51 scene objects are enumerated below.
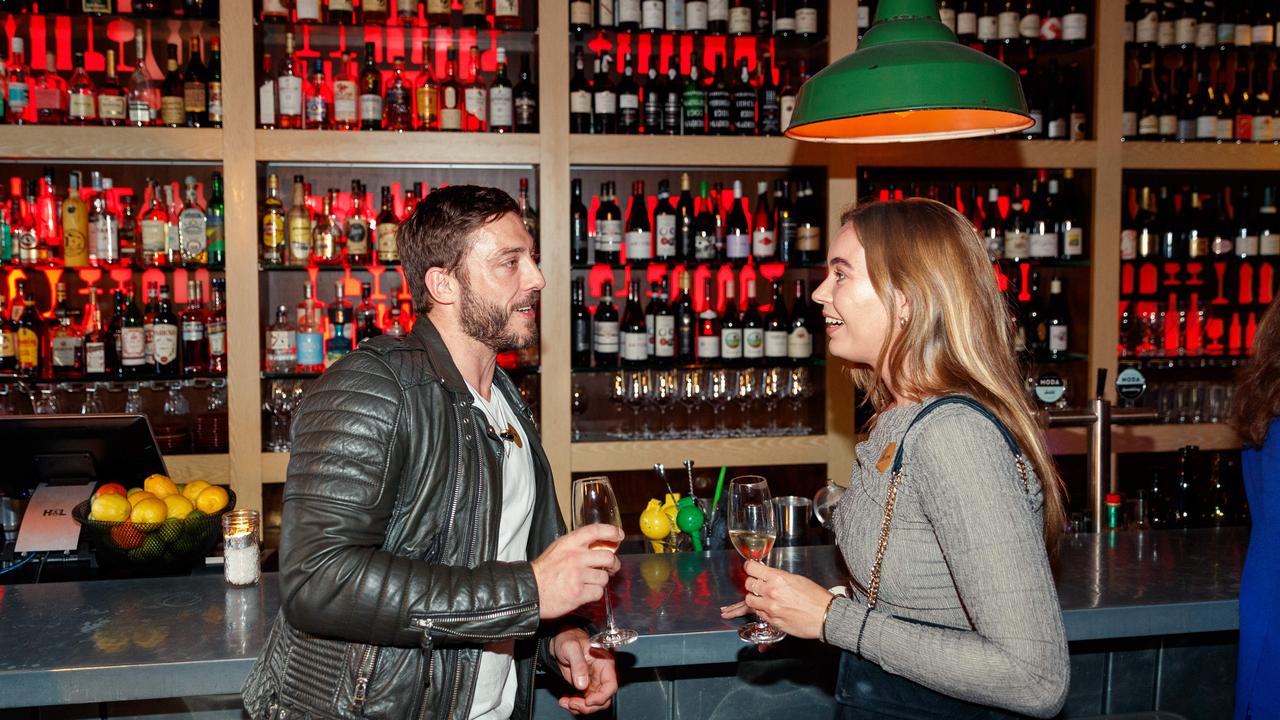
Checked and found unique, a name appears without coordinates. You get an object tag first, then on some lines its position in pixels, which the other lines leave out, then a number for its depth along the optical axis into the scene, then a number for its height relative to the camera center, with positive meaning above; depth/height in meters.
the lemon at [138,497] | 2.12 -0.37
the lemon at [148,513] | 2.09 -0.40
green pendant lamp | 1.83 +0.44
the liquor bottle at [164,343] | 3.59 -0.08
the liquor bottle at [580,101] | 3.66 +0.78
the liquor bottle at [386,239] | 3.69 +0.29
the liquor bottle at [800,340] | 3.92 -0.10
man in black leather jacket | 1.33 -0.34
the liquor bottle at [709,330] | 3.87 -0.06
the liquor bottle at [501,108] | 3.65 +0.76
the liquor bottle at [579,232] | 3.85 +0.33
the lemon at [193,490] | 2.22 -0.38
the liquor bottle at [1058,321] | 4.05 -0.03
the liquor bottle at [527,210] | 3.68 +0.40
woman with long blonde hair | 1.16 -0.24
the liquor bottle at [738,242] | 3.88 +0.28
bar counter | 1.55 -0.52
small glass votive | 1.96 -0.45
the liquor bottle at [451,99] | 3.66 +0.80
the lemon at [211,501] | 2.18 -0.39
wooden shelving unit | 3.39 +0.56
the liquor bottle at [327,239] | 3.70 +0.29
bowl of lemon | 2.08 -0.42
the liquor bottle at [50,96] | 3.44 +0.76
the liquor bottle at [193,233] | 3.55 +0.30
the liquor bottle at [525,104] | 3.69 +0.78
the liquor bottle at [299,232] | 3.62 +0.31
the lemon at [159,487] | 2.20 -0.36
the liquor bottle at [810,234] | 3.87 +0.31
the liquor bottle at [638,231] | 3.81 +0.32
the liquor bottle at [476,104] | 3.71 +0.78
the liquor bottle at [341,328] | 3.75 -0.04
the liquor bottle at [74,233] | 3.50 +0.30
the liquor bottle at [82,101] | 3.46 +0.75
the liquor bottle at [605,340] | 3.81 -0.09
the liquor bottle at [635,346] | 3.81 -0.11
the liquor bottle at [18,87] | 3.41 +0.78
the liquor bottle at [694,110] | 3.79 +0.77
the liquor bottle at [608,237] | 3.84 +0.30
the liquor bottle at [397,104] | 3.68 +0.78
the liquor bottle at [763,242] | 3.88 +0.28
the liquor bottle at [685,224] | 3.98 +0.37
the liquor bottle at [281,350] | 3.61 -0.11
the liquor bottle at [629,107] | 3.80 +0.79
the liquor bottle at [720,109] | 3.80 +0.78
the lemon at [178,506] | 2.14 -0.40
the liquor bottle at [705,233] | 3.87 +0.32
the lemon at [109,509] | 2.07 -0.39
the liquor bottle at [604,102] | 3.75 +0.79
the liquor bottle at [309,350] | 3.64 -0.11
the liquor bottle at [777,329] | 3.91 -0.05
